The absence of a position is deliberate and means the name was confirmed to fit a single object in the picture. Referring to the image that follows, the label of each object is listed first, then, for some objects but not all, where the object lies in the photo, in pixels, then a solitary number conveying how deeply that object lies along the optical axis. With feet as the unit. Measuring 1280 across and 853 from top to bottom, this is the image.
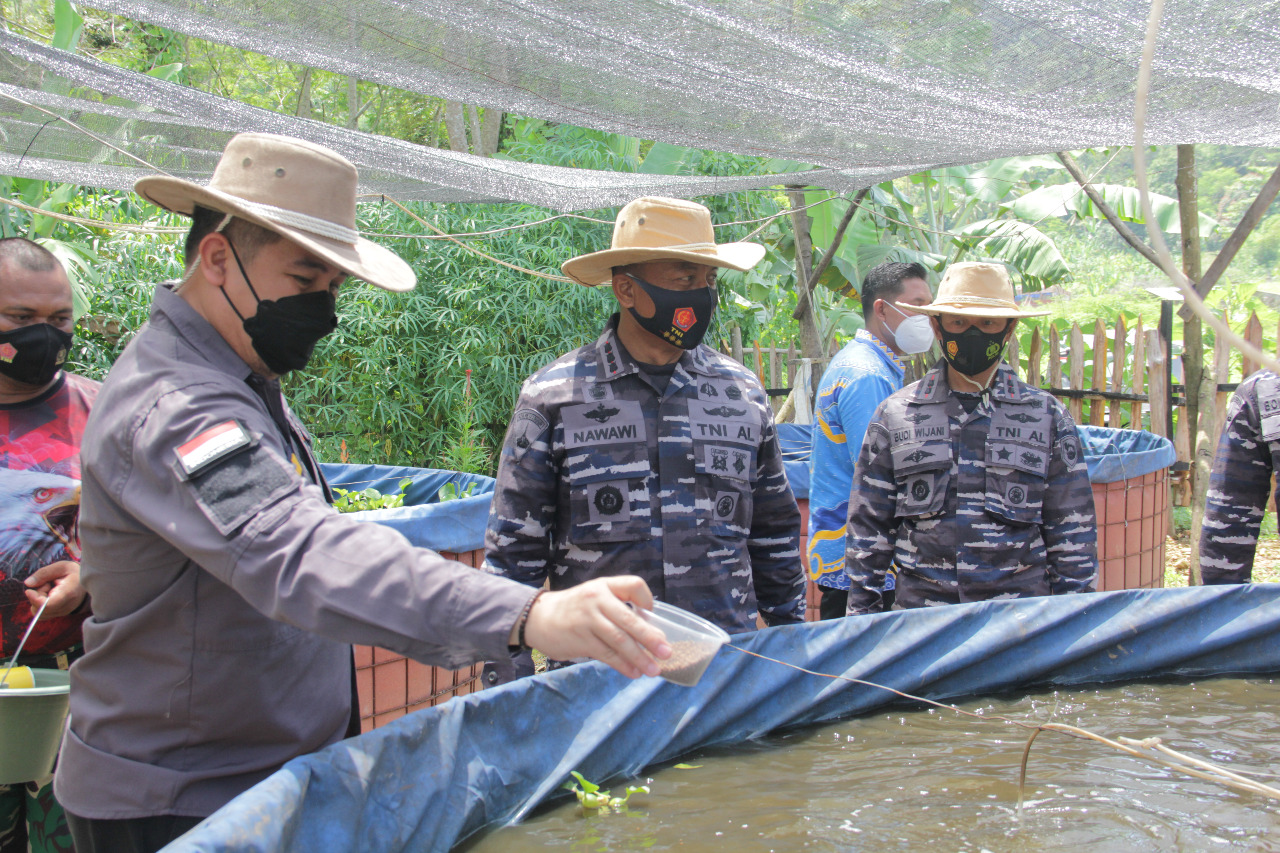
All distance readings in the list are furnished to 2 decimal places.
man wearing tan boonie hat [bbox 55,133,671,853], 4.12
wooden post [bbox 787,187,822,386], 23.31
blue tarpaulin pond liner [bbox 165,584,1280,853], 4.92
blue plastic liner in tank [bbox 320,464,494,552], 11.39
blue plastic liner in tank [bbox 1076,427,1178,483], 16.07
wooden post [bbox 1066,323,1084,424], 26.73
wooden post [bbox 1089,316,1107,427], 26.27
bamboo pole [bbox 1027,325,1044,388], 26.95
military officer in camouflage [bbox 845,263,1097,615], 10.05
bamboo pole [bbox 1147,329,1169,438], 25.38
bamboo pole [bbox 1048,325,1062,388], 27.07
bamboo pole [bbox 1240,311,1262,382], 22.94
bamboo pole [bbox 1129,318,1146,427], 25.54
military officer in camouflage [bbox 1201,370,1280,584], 10.90
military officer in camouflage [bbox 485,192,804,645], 8.36
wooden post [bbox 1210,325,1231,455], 24.36
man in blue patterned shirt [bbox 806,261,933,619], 13.01
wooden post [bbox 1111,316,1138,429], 26.17
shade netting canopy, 9.65
